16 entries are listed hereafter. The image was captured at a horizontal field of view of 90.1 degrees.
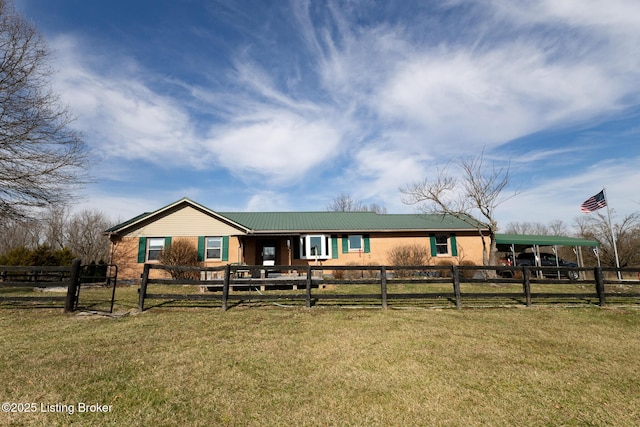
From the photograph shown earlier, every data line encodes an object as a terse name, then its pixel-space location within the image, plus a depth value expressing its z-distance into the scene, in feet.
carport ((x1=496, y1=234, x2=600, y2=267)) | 73.97
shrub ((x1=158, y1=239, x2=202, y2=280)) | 61.36
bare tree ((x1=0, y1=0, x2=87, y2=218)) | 45.93
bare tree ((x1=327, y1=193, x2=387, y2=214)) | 164.13
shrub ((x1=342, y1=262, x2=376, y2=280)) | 63.45
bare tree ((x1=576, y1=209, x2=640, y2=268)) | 101.59
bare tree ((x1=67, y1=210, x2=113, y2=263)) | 135.74
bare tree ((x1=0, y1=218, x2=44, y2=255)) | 150.10
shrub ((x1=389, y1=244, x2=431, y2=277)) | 68.80
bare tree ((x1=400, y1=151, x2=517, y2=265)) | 65.16
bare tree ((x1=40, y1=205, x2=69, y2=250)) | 137.88
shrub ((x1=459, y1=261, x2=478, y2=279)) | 64.44
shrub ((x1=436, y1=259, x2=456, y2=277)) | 66.49
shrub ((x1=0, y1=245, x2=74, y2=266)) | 67.85
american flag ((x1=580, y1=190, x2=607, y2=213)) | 64.80
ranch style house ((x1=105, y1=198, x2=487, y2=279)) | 66.03
